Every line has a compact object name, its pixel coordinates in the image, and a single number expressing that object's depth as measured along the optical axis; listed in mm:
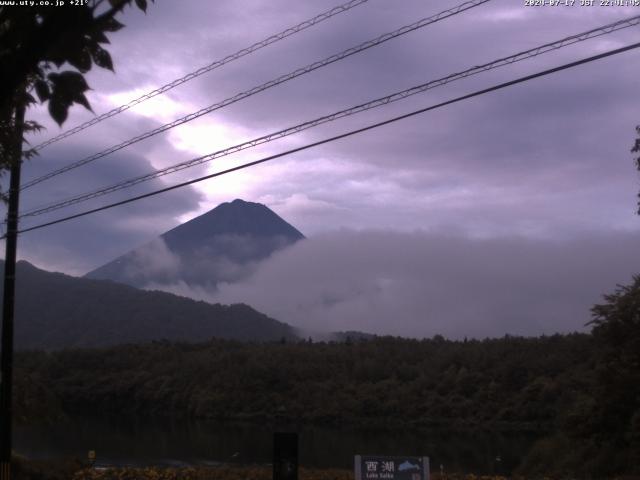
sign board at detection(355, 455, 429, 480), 13266
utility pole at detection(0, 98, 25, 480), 15672
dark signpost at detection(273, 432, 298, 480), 12141
